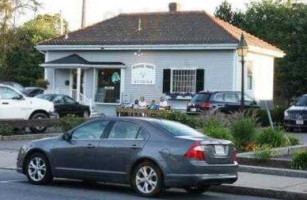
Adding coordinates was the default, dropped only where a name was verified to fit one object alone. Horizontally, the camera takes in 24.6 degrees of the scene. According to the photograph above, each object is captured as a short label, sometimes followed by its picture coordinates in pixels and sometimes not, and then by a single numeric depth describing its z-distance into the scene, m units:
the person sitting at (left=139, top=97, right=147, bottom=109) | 32.24
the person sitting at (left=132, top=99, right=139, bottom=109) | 32.18
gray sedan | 12.32
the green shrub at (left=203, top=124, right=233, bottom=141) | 18.80
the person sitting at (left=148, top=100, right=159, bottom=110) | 31.30
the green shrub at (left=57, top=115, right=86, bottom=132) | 24.31
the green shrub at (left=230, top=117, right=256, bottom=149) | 18.92
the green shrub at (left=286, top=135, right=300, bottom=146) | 19.90
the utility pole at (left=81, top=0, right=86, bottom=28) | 47.11
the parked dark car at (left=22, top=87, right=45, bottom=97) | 40.04
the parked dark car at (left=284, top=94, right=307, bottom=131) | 28.56
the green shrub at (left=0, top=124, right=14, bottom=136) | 24.02
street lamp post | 27.95
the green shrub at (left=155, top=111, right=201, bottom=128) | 24.05
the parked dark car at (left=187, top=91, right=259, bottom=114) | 30.72
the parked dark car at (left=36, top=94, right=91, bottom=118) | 31.97
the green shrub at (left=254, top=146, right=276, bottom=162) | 16.52
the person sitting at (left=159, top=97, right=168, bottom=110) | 31.59
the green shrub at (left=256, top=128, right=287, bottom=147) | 19.22
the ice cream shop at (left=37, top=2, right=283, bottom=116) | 35.66
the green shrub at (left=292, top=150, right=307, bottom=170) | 15.80
